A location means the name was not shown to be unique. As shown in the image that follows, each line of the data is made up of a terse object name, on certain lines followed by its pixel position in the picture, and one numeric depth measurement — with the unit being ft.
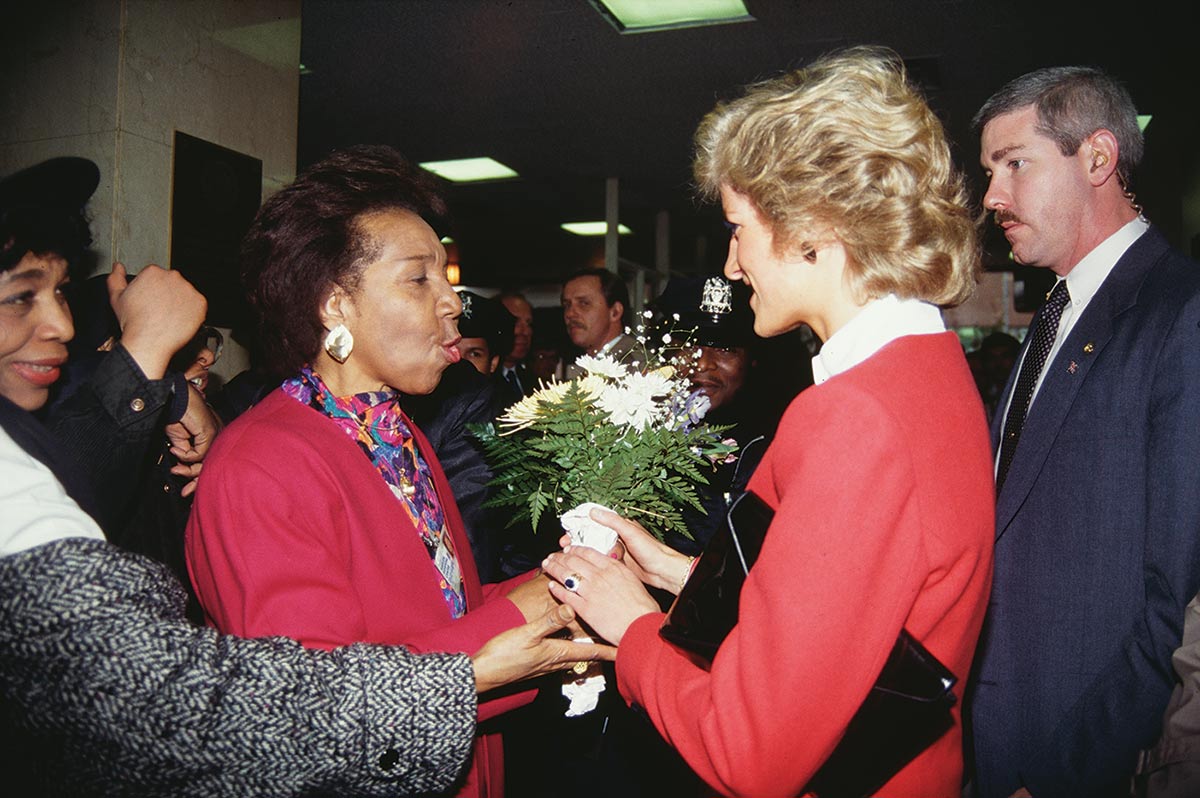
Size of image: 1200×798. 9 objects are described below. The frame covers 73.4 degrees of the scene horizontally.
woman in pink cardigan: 4.58
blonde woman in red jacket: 3.45
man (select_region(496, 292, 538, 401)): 21.92
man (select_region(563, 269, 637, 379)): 18.65
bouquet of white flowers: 5.56
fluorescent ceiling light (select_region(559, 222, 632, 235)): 40.68
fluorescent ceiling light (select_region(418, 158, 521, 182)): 29.48
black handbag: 3.57
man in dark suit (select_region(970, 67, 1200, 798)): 5.49
